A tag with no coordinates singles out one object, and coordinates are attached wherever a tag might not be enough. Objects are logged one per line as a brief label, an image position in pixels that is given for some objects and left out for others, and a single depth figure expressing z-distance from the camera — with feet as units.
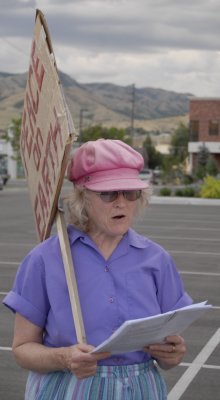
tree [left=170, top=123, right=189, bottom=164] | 384.47
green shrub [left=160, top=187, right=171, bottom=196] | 148.05
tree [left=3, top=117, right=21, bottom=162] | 260.36
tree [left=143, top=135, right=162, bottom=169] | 358.43
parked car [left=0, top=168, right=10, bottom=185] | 219.41
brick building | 263.70
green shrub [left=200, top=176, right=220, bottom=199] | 143.02
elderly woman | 10.80
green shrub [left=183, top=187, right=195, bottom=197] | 146.82
